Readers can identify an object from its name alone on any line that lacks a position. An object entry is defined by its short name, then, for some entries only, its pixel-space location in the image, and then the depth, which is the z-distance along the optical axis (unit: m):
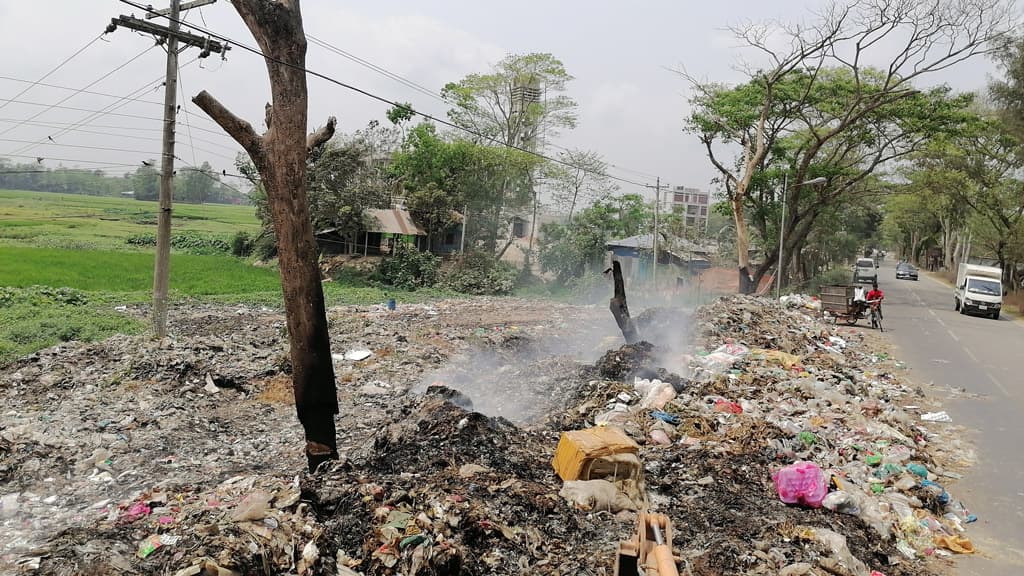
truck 24.45
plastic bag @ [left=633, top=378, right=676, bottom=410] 8.86
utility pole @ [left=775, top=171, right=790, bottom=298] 24.12
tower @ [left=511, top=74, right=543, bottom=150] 35.72
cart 20.30
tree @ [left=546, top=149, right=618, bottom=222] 34.34
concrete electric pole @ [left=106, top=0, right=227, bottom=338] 13.12
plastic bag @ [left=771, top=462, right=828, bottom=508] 6.19
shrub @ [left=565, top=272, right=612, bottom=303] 28.88
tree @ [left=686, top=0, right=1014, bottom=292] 24.05
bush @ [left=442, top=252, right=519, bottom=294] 30.59
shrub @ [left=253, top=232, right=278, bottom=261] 35.66
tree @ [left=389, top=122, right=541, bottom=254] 32.53
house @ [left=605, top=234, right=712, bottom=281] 32.06
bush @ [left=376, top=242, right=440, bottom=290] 30.64
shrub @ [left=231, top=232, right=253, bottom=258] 38.66
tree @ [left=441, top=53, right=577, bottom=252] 34.66
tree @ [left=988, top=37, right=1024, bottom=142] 23.62
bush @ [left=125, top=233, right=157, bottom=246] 39.88
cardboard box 5.90
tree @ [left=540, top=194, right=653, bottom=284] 32.03
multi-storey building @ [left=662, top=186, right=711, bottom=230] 130.40
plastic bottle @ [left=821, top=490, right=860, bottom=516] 6.10
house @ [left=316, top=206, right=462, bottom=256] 32.97
